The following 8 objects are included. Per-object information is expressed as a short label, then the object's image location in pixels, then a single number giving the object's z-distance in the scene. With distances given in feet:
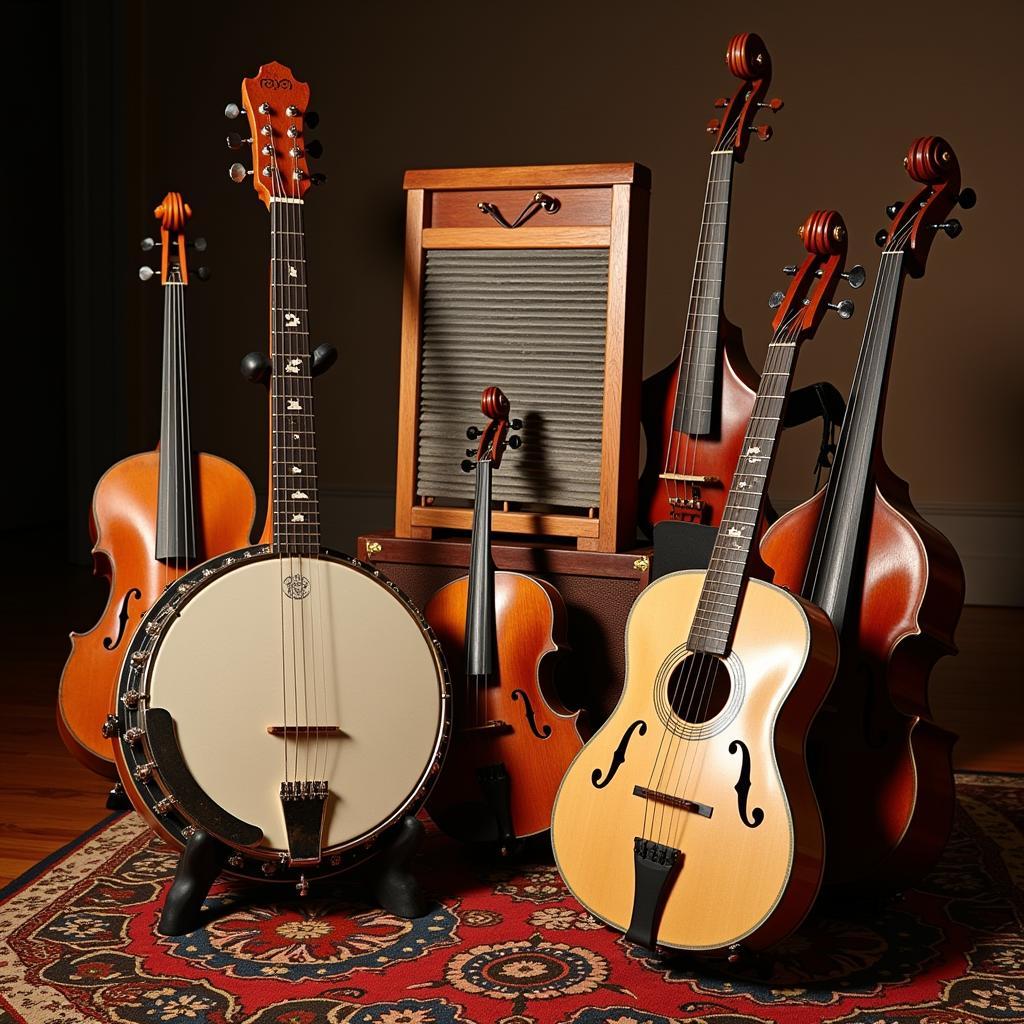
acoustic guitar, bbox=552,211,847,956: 6.19
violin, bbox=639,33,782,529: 8.62
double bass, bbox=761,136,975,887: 7.05
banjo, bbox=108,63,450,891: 6.77
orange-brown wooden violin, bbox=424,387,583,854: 8.00
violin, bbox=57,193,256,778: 8.30
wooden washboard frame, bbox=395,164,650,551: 8.53
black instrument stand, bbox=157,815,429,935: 6.81
